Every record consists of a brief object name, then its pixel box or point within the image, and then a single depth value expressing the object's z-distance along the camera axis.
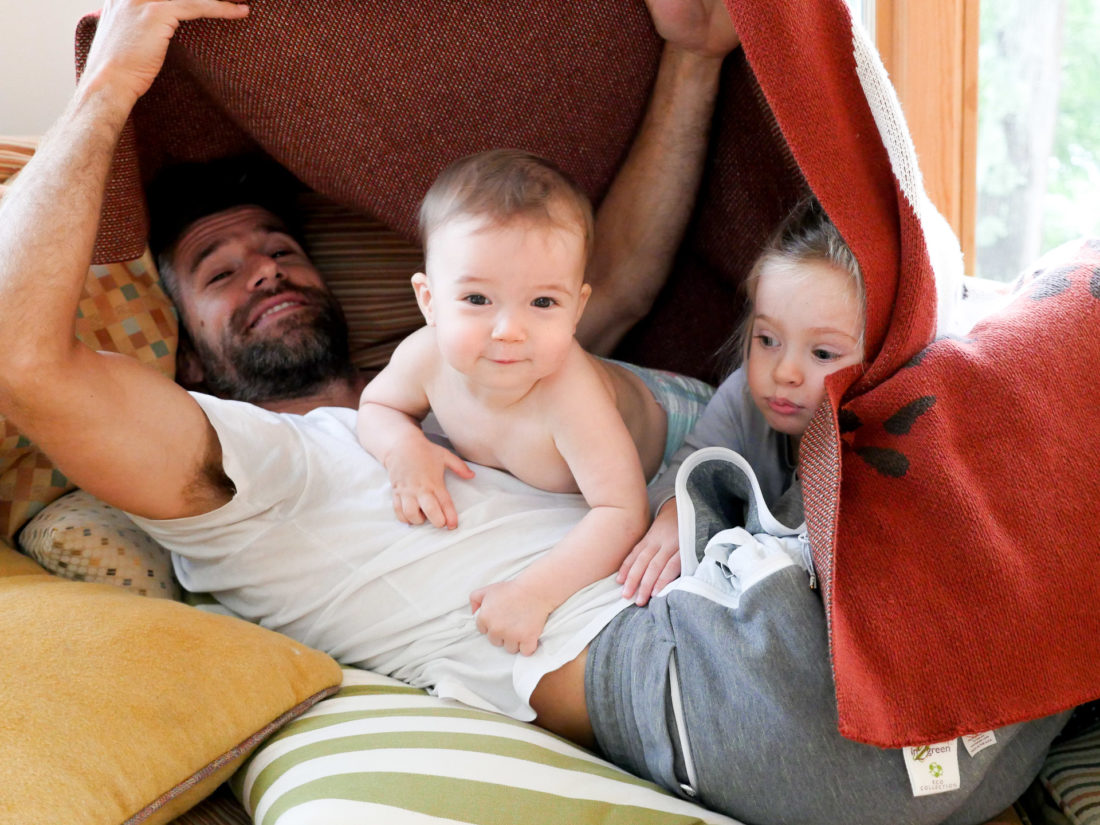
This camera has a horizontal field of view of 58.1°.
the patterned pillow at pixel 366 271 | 1.62
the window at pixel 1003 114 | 2.08
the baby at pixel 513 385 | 1.07
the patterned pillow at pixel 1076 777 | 0.96
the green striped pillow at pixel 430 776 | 0.86
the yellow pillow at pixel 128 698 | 0.86
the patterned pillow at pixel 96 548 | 1.22
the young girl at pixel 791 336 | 1.13
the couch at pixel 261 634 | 0.88
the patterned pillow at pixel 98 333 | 1.30
